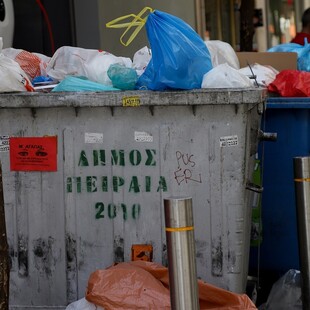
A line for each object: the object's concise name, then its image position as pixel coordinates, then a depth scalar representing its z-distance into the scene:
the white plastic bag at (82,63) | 5.37
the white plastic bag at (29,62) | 5.64
